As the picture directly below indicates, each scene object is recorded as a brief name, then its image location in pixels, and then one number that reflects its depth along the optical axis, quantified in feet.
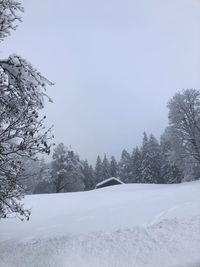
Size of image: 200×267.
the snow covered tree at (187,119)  73.09
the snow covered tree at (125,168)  140.64
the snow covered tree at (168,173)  116.75
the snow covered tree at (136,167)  129.46
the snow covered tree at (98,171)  157.64
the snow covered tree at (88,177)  147.99
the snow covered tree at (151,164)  124.11
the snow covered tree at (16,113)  14.38
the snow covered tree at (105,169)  157.21
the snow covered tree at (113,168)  158.51
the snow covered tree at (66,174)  105.72
